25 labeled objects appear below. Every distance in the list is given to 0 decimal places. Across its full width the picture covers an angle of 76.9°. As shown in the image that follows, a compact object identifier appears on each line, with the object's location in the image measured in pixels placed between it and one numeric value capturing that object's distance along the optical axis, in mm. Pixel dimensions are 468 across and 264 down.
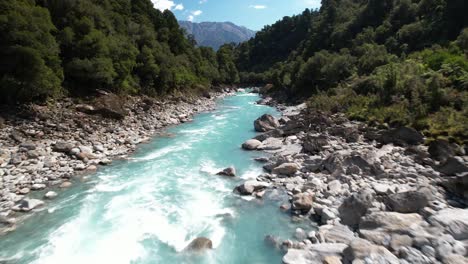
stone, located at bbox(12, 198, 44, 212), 11841
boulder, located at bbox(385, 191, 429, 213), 9922
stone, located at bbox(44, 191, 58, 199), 13009
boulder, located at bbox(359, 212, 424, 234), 8875
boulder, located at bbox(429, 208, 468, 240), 8094
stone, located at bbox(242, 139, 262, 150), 21359
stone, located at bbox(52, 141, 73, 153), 17328
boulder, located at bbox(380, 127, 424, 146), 17362
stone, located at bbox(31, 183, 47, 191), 13641
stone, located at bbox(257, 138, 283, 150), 21328
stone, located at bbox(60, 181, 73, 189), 14126
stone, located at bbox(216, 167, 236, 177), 15984
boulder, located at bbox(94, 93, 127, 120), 24312
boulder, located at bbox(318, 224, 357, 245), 9266
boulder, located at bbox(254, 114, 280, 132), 27641
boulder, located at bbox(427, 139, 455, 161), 14195
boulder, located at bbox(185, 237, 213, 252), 9750
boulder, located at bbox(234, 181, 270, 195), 13641
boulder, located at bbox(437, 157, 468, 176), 12303
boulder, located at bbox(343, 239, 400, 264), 7605
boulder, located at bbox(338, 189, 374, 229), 10328
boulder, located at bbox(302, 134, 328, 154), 18625
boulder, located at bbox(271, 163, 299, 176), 15683
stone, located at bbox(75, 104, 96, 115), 22891
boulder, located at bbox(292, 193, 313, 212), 11734
